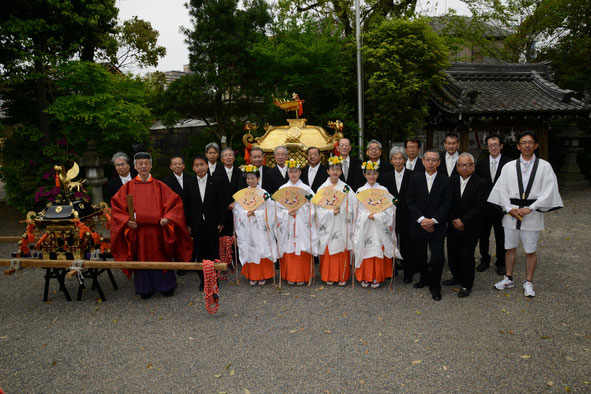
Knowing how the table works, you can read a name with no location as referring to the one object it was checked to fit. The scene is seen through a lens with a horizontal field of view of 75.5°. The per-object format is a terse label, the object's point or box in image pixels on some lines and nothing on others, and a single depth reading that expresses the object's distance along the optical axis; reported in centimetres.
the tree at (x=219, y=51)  1341
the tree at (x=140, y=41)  1411
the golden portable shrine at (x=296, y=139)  1010
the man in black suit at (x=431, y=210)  534
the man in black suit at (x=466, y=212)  534
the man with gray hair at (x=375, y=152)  634
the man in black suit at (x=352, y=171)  678
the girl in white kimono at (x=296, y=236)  592
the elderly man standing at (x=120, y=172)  637
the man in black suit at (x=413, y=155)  650
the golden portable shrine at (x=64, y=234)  534
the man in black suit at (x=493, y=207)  626
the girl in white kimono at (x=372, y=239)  568
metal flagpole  1177
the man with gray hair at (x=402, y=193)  603
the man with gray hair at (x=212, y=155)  698
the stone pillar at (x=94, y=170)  1175
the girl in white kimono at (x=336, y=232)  584
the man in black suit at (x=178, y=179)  622
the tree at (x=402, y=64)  1156
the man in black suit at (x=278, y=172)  668
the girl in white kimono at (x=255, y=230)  594
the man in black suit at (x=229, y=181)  657
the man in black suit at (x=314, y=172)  656
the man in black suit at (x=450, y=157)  629
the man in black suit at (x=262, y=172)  668
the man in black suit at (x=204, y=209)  615
